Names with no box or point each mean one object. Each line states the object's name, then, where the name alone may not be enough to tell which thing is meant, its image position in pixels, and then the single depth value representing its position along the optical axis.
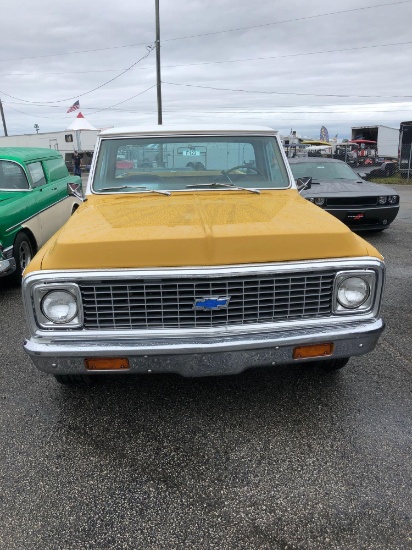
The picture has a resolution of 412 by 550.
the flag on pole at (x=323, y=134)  50.91
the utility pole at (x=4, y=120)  36.35
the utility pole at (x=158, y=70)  18.73
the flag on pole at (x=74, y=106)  27.84
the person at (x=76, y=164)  24.44
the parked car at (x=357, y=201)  7.92
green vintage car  5.41
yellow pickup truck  2.44
